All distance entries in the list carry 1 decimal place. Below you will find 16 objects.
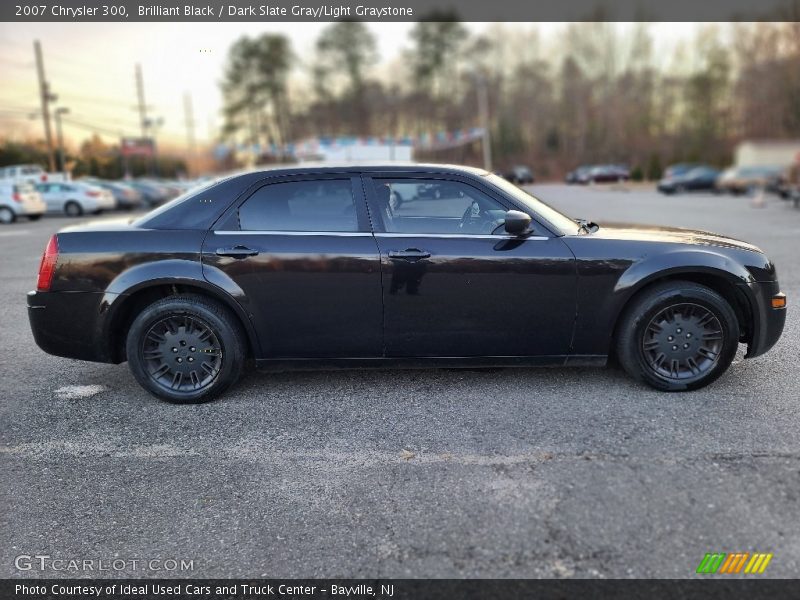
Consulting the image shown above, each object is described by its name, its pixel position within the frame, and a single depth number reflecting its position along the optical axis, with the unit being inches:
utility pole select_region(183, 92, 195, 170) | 3073.3
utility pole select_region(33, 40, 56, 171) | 1370.3
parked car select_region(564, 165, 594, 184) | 1781.6
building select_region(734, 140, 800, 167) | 1019.5
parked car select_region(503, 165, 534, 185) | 1836.2
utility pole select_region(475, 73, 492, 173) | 1844.4
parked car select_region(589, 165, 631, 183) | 1520.7
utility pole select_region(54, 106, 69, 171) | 1328.4
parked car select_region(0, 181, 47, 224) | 817.5
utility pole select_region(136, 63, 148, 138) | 2428.6
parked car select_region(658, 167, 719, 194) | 1257.4
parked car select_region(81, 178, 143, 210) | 1050.3
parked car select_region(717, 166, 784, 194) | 1035.3
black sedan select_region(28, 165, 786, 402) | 154.5
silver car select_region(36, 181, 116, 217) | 958.4
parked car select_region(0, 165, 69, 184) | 1030.5
